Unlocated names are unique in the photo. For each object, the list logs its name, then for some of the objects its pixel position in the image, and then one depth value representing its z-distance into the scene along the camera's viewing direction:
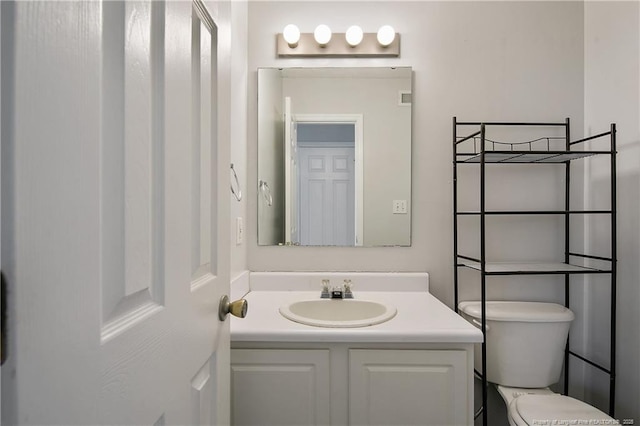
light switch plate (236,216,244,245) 1.50
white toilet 1.39
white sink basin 1.43
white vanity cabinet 1.10
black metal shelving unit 1.35
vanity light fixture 1.64
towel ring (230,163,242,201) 1.40
